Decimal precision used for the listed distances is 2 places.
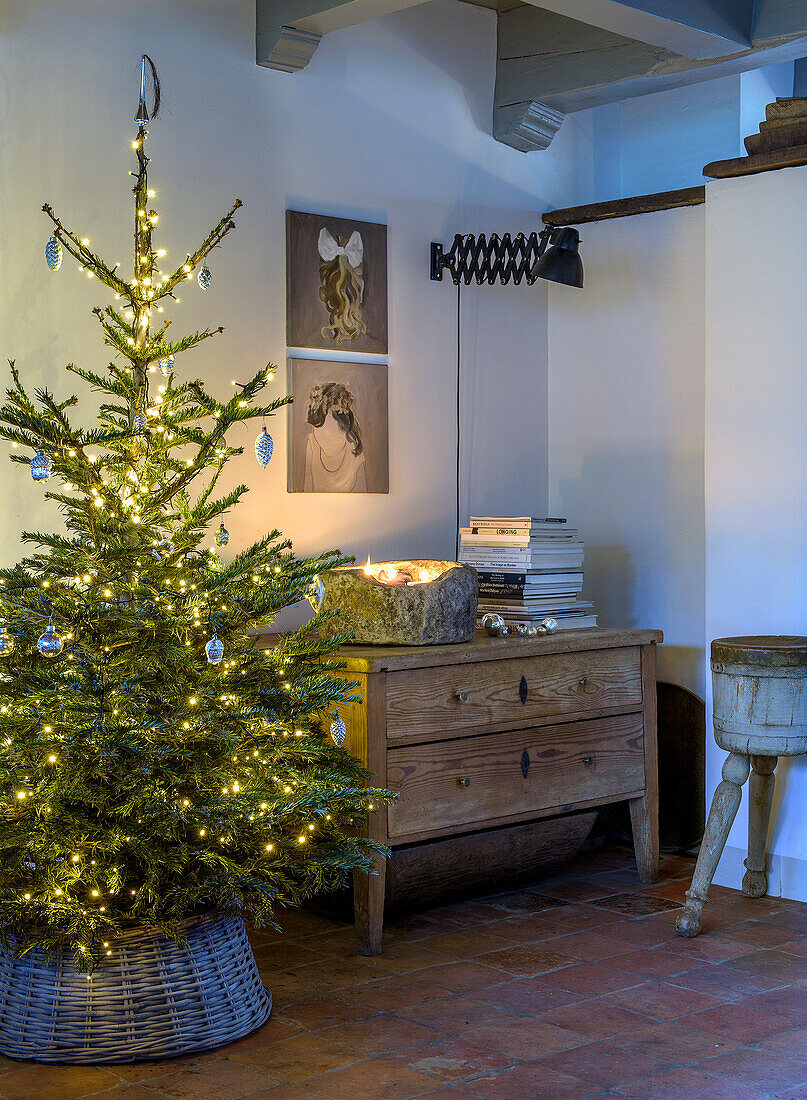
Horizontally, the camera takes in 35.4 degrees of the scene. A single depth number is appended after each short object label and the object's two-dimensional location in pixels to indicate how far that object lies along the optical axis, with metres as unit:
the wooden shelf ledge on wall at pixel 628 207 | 4.27
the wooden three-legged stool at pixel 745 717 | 3.34
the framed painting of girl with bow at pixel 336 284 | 3.84
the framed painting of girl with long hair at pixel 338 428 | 3.87
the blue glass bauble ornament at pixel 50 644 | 2.34
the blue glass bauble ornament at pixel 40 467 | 2.46
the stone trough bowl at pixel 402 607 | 3.40
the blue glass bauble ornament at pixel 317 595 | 3.16
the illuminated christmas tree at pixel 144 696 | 2.54
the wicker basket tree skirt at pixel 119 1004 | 2.58
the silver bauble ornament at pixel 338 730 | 2.89
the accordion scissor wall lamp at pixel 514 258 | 4.16
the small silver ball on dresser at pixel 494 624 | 3.67
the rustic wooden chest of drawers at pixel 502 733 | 3.26
